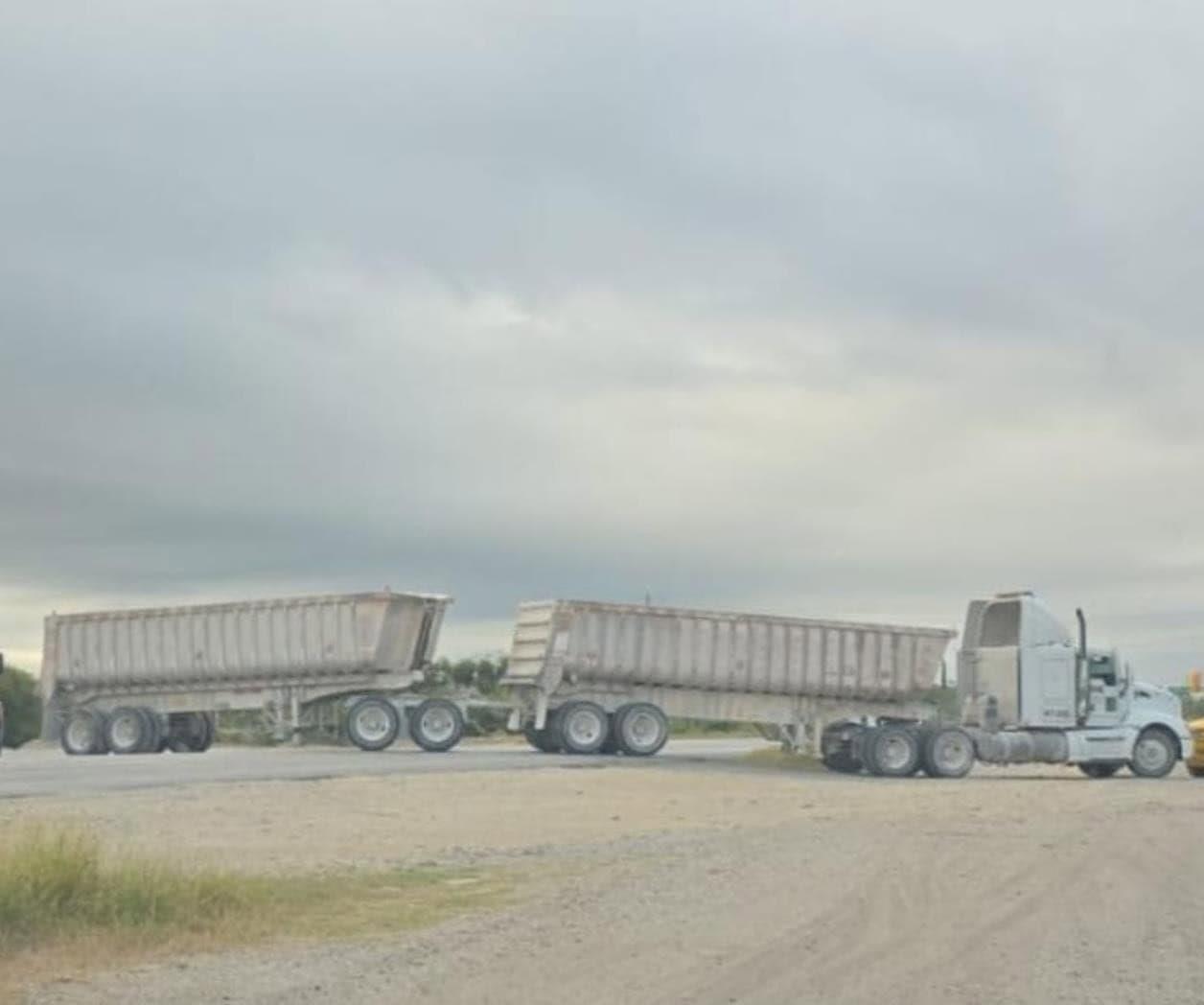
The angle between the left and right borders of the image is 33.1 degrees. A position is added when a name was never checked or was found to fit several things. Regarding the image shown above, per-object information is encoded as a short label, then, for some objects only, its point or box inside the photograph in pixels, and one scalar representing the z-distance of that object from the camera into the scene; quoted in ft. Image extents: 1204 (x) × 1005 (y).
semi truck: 126.72
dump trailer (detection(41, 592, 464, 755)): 135.74
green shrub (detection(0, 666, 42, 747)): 214.28
